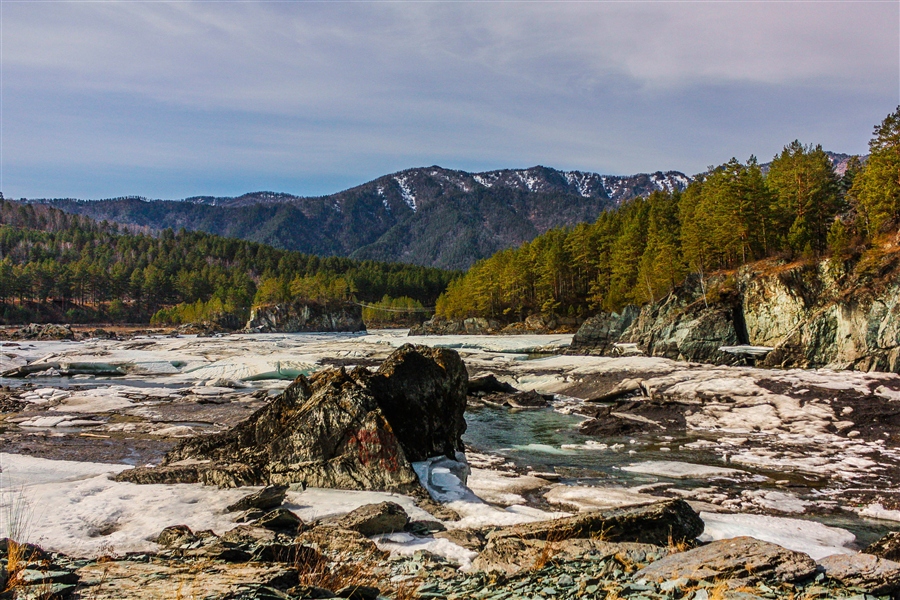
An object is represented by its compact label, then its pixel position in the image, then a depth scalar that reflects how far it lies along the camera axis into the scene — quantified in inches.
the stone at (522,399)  1206.6
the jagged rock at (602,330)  2484.0
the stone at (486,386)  1350.9
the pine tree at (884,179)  1642.5
